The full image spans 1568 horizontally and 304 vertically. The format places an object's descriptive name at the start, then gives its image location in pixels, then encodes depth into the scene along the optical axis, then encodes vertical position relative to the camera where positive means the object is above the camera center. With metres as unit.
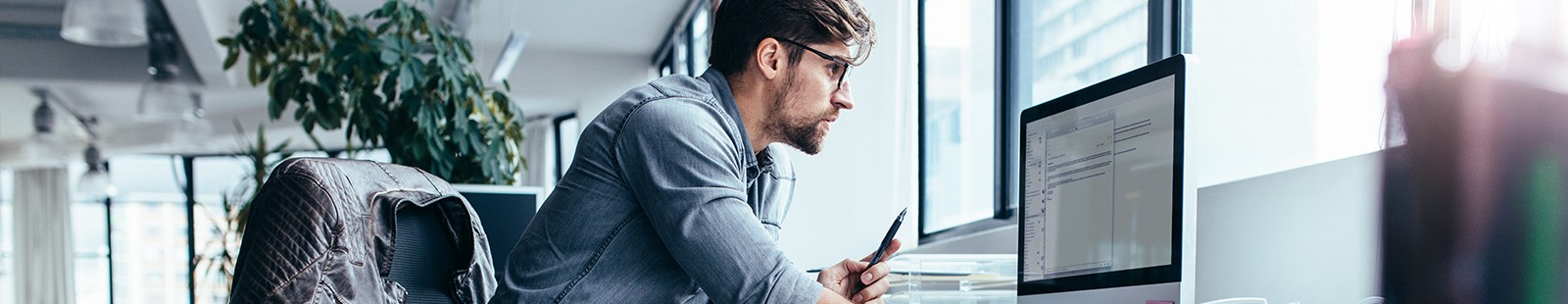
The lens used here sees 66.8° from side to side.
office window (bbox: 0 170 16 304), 11.02 -1.27
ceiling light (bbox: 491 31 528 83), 5.76 +0.31
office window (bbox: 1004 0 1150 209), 2.66 +0.19
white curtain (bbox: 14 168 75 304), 10.78 -1.14
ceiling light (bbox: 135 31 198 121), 5.62 +0.06
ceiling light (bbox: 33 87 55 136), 7.95 -0.04
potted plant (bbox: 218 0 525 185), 3.72 +0.10
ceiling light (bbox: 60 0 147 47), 4.07 +0.33
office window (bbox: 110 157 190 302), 10.97 -1.10
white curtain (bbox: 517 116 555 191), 8.79 -0.26
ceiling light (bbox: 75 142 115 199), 8.20 -0.45
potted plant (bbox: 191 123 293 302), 4.40 -0.37
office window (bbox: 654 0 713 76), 6.36 +0.44
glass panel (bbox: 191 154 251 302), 10.66 -0.61
